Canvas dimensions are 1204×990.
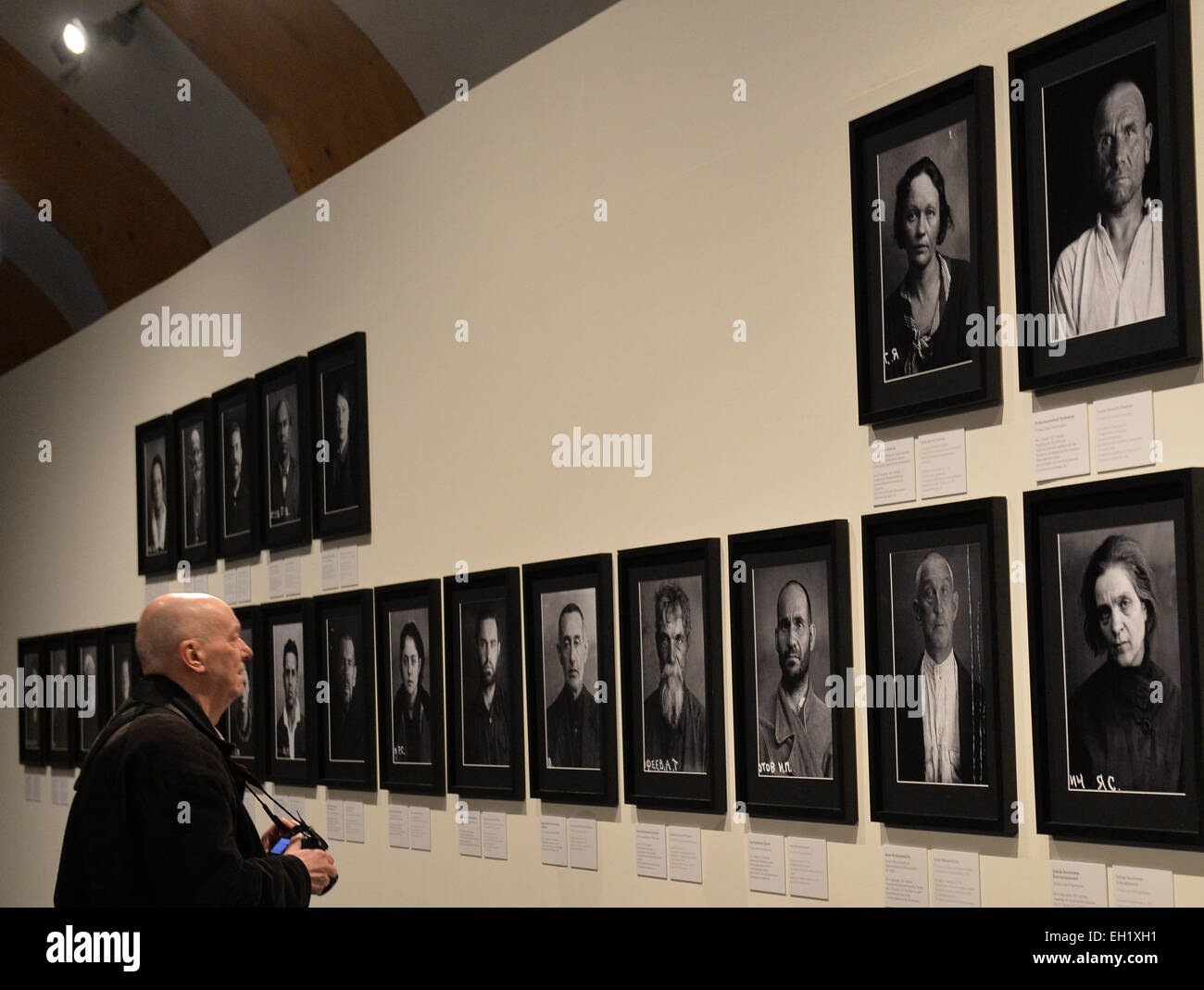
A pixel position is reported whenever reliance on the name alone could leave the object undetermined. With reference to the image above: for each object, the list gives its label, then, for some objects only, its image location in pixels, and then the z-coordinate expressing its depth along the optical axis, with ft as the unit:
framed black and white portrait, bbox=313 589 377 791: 29.78
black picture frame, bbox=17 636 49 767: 45.24
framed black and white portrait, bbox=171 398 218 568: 36.47
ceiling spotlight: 39.04
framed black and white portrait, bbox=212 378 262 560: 34.30
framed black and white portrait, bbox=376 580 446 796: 27.61
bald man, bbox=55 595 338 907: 18.66
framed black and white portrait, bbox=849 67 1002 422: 17.33
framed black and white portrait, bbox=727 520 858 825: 18.85
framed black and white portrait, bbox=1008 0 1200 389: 15.14
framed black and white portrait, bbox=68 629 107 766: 41.65
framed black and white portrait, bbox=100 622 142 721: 39.88
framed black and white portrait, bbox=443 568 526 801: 25.43
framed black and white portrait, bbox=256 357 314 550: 32.37
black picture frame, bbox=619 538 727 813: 20.97
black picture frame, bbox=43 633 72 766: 42.75
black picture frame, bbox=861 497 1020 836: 16.75
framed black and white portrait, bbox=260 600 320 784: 31.76
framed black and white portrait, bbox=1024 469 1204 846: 14.84
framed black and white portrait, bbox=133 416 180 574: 38.32
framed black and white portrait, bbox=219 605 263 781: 33.91
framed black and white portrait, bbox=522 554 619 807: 23.18
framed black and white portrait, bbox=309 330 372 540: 30.48
